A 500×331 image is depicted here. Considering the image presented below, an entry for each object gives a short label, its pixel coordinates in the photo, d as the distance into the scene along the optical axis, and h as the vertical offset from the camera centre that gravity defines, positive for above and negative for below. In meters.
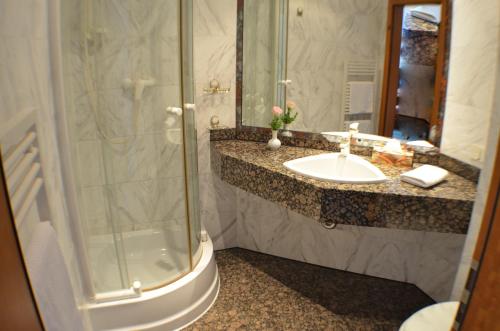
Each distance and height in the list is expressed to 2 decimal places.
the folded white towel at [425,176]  1.73 -0.44
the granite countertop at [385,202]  1.65 -0.55
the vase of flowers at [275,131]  2.34 -0.31
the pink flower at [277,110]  2.27 -0.17
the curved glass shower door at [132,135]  1.63 -0.27
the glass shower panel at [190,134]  1.89 -0.29
